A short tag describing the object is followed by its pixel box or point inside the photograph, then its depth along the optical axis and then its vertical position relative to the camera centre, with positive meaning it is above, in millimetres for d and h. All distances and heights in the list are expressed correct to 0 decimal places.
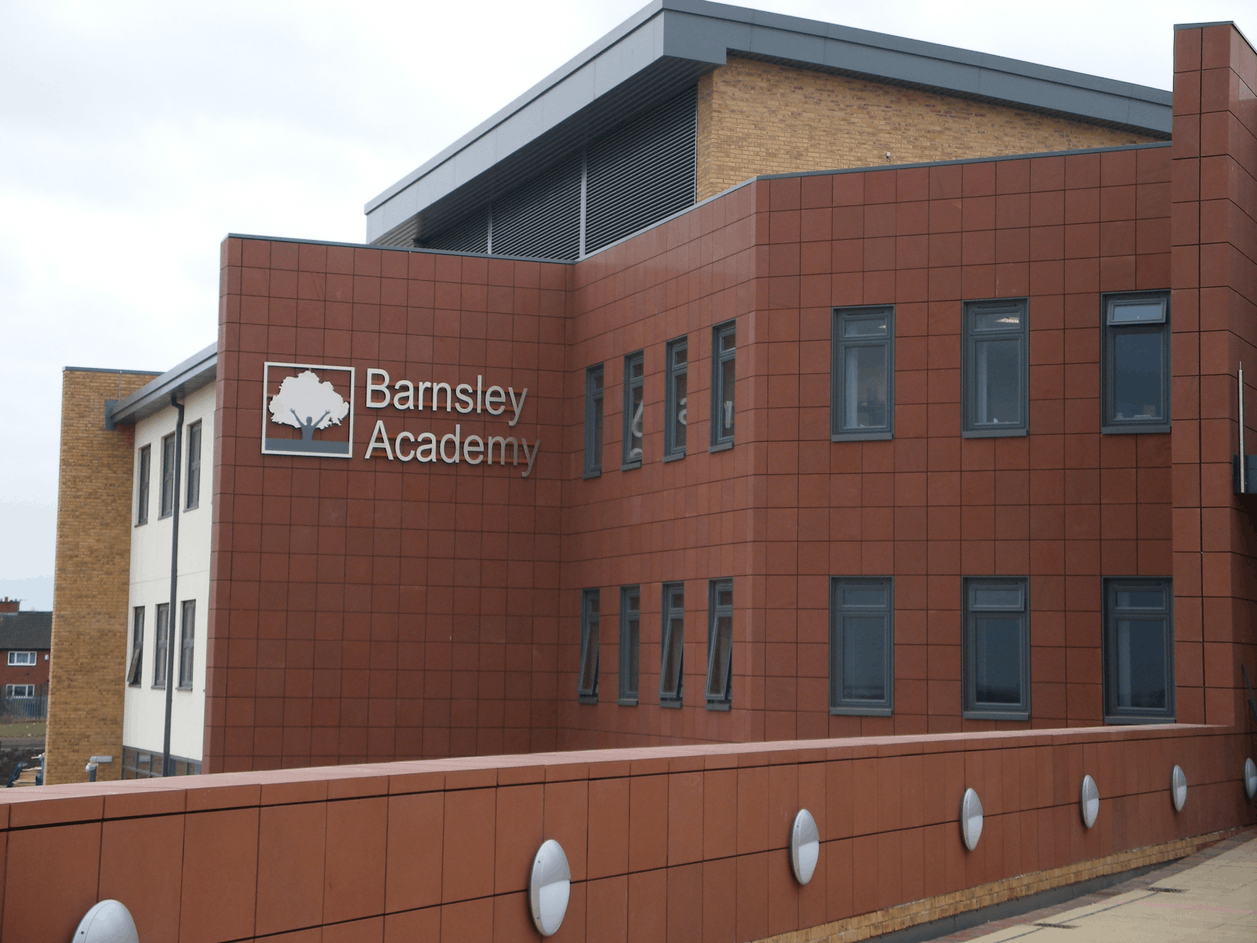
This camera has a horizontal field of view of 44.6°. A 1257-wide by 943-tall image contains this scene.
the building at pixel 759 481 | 9938 +1632
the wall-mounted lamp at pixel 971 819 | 10266 -1424
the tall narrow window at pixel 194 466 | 29766 +2480
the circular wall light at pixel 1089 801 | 11867 -1494
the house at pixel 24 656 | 102250 -4491
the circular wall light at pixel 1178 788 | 13695 -1585
